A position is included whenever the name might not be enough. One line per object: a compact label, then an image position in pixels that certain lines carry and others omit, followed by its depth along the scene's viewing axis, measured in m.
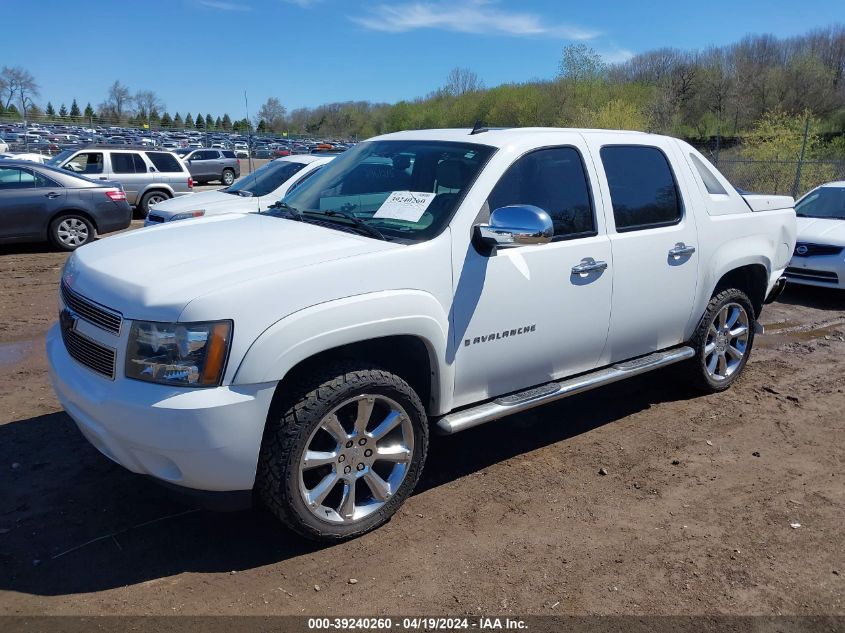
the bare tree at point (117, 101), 91.99
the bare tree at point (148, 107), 93.78
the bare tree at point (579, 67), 46.25
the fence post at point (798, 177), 16.45
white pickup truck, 2.82
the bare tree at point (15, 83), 79.38
